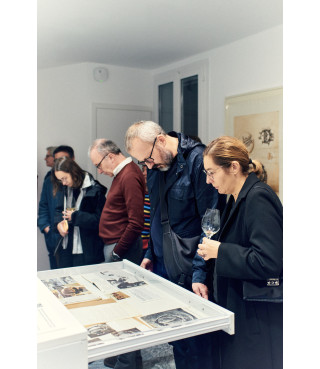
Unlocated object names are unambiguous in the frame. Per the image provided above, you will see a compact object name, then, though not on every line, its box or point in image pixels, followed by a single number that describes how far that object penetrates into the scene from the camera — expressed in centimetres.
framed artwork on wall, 362
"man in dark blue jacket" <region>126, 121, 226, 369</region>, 183
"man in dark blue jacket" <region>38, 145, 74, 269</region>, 348
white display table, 118
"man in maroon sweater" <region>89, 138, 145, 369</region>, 249
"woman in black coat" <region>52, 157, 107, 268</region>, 296
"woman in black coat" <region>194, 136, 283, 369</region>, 139
